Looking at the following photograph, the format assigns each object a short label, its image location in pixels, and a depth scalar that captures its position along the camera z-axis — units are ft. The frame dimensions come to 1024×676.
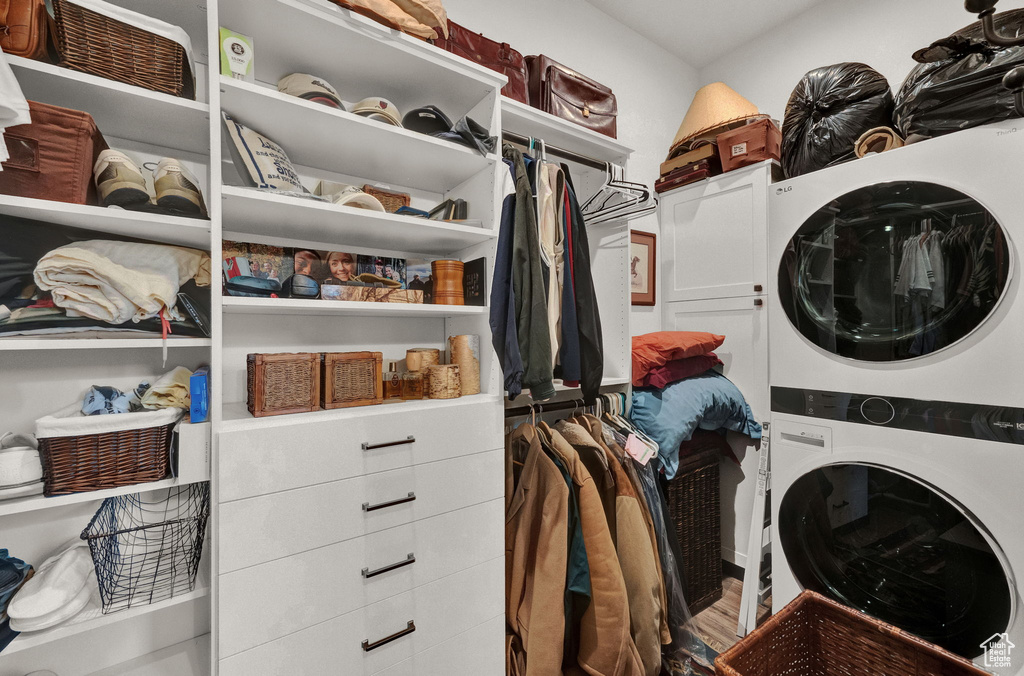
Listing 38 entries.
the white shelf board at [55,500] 2.83
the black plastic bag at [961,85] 3.89
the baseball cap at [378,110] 4.11
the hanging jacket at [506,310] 4.15
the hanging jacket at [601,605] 4.45
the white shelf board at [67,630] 2.84
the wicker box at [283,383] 3.62
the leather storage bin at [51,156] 2.91
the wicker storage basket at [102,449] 2.98
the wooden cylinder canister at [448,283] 4.72
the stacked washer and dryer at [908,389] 3.80
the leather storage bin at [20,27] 2.85
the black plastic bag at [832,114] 5.18
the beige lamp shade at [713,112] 7.16
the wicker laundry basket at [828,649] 2.85
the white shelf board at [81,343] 2.89
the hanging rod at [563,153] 5.21
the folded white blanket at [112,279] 3.04
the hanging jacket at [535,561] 4.41
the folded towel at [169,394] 3.51
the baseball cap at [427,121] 4.43
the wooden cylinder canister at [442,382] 4.53
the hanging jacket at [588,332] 4.81
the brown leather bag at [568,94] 5.61
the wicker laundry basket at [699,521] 6.30
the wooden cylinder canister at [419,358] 4.68
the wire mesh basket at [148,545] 3.30
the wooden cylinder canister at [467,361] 4.74
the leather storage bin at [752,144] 6.45
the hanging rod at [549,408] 5.51
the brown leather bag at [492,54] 4.96
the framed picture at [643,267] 7.90
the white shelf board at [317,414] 3.33
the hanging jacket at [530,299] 4.27
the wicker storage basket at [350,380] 3.97
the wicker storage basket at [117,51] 3.04
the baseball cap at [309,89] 3.91
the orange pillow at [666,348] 6.37
